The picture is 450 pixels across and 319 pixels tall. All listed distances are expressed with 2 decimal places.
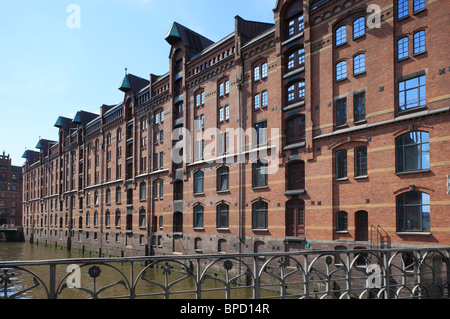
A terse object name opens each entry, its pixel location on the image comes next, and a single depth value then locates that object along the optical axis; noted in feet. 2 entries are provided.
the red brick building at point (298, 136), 54.13
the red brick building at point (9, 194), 294.05
